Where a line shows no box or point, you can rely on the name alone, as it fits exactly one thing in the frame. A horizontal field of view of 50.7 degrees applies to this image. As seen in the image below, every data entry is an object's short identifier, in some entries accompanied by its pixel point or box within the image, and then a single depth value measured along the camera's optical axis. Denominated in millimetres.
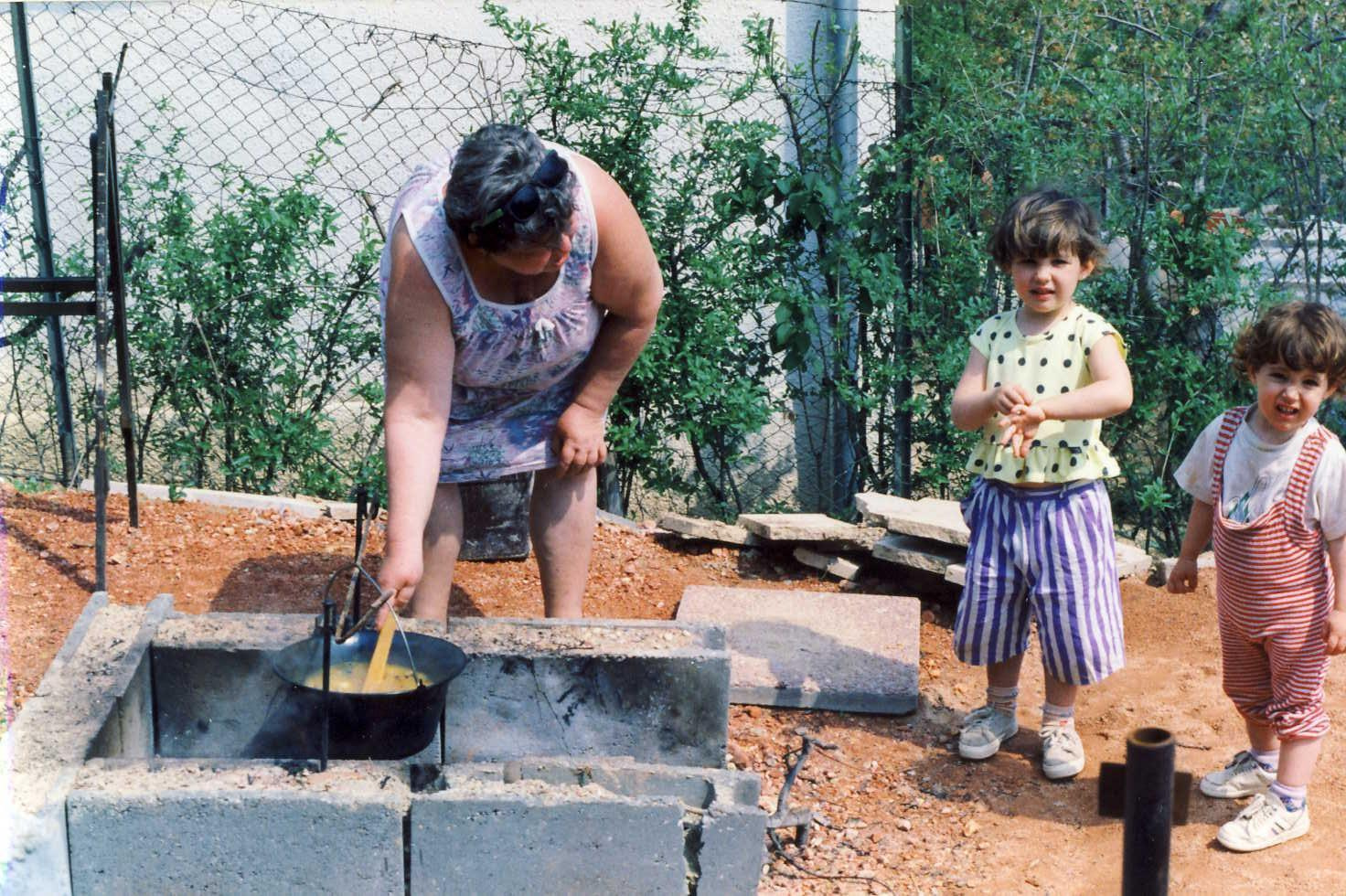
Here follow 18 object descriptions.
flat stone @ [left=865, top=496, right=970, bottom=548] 5090
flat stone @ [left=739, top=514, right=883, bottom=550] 5391
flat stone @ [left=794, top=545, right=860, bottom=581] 5441
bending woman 3137
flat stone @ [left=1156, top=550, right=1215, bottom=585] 5344
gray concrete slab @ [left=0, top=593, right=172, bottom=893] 2859
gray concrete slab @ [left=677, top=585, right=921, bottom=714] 4395
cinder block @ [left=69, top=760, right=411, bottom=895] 2887
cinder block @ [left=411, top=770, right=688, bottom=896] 2912
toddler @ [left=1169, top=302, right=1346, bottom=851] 3385
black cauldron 3053
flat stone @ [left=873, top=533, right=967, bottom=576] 5152
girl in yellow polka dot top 3695
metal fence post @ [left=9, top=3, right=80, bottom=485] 5777
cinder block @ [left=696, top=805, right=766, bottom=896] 2920
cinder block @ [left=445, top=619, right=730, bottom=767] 3574
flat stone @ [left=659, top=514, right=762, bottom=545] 5652
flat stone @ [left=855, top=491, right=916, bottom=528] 5277
